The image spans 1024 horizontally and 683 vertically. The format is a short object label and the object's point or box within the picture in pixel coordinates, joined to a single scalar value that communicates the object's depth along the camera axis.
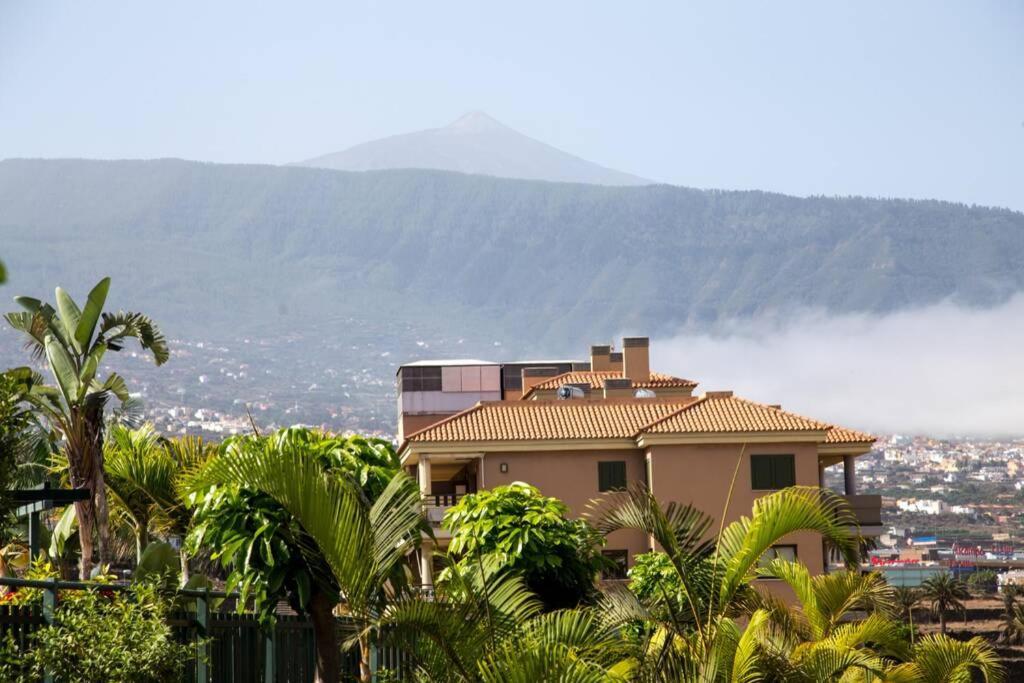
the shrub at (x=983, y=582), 150.69
